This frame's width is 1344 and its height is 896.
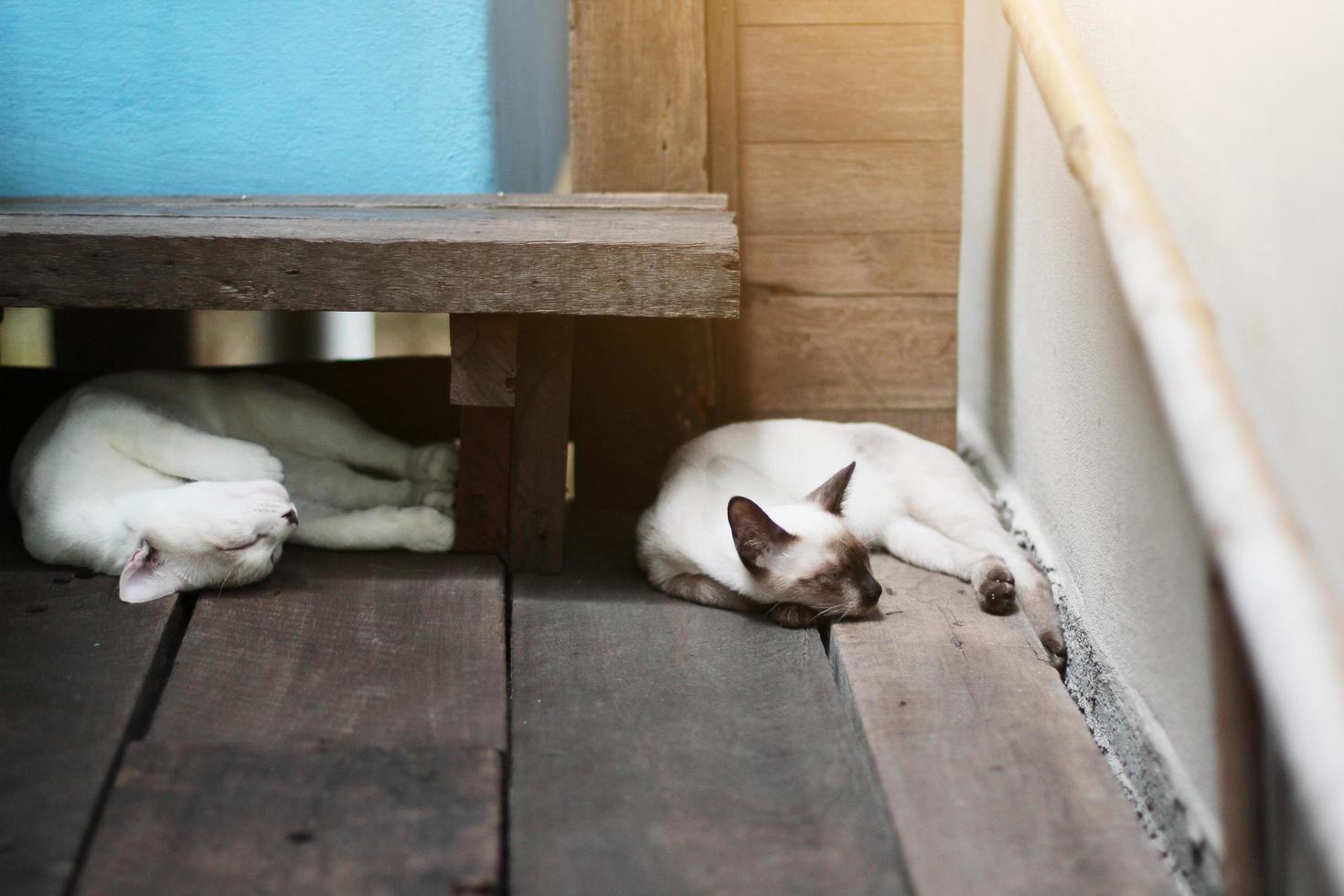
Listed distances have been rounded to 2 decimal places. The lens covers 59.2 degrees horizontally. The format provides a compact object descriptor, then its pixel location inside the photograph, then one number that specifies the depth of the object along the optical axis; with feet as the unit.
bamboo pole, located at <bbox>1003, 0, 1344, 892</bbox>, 3.60
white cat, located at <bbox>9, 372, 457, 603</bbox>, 7.51
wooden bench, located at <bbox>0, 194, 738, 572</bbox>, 7.47
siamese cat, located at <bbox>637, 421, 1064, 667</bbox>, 7.89
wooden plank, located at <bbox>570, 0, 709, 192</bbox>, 10.43
